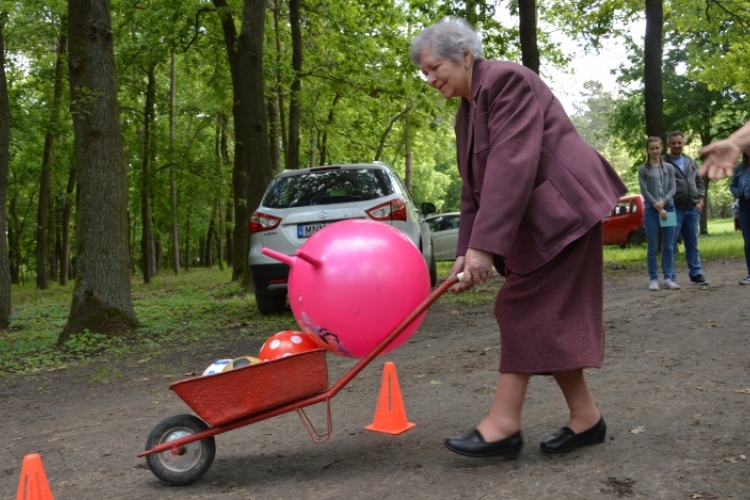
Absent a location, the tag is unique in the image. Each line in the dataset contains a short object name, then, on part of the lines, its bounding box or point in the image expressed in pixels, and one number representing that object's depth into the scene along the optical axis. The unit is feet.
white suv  28.48
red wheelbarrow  10.93
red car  85.05
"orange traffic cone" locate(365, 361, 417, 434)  13.73
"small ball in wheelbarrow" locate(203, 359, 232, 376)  12.00
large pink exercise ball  11.67
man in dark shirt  31.60
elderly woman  10.75
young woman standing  30.91
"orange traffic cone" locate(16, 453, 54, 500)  10.10
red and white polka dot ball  12.32
